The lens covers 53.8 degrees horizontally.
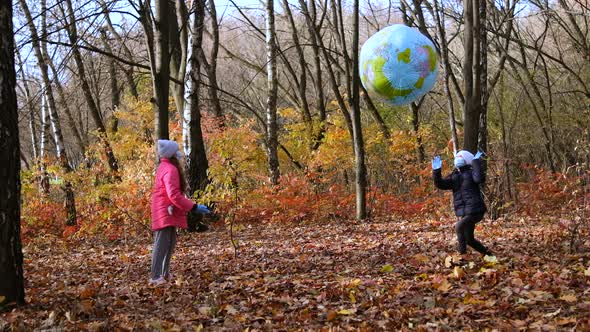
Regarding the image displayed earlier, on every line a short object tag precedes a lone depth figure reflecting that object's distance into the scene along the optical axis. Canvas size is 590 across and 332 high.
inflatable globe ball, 9.44
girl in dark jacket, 7.18
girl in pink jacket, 6.66
